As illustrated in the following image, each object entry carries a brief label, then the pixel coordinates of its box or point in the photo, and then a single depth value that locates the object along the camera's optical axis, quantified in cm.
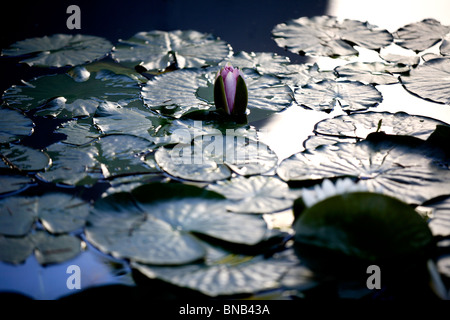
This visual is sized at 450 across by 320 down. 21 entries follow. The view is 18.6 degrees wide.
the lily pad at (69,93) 202
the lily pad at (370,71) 210
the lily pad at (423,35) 221
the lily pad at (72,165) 187
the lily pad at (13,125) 195
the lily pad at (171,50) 215
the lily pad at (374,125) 195
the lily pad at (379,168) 184
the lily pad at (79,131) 194
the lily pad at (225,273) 173
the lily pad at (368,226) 175
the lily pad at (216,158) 188
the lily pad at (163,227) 176
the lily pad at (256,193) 182
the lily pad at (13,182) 186
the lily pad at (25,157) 189
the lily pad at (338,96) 202
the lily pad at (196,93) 202
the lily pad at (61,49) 215
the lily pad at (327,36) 220
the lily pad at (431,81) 205
